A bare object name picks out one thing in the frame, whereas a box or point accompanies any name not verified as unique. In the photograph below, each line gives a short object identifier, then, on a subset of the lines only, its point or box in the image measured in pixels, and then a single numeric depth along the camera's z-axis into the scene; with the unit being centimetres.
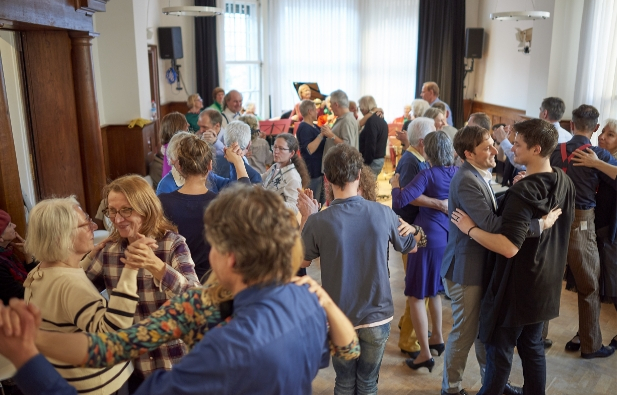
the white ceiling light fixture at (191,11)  605
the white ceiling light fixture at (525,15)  582
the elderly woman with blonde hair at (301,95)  745
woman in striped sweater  148
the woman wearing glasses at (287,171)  337
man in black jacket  227
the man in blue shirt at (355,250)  207
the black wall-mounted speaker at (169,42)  787
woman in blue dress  301
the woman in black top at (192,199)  233
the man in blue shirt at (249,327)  97
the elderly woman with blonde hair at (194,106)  670
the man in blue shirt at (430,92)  644
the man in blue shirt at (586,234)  313
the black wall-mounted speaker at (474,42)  895
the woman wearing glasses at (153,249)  179
